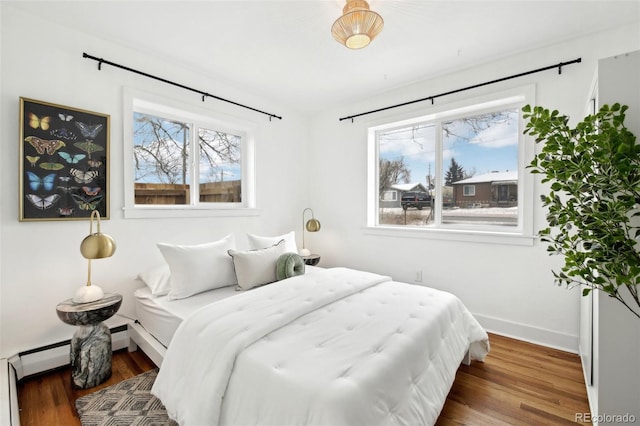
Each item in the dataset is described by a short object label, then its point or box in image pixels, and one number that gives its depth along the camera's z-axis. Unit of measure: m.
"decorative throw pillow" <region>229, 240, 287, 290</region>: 2.39
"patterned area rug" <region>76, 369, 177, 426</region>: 1.63
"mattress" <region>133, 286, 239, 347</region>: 1.96
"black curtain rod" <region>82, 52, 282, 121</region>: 2.30
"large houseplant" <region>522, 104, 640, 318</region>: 1.11
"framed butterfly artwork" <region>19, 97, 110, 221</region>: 2.03
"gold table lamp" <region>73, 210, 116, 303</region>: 1.89
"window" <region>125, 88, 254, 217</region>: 2.66
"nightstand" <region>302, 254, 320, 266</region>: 3.50
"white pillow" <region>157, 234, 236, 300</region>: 2.23
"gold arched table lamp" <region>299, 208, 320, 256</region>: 3.76
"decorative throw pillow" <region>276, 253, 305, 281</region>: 2.50
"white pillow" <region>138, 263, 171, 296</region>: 2.30
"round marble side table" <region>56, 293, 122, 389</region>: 1.87
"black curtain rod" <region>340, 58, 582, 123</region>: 2.34
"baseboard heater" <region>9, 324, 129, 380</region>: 2.01
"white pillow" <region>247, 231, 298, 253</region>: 2.87
